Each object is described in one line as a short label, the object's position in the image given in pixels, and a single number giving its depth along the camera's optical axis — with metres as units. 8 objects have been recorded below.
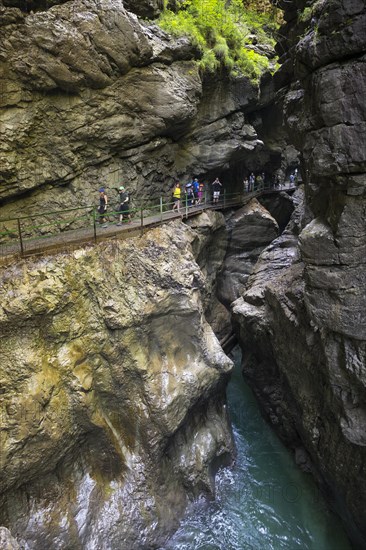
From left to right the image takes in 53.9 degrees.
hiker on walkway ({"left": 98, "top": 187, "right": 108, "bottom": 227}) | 13.26
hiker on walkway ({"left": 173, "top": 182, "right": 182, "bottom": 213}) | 15.59
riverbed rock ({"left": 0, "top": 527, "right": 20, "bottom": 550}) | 6.10
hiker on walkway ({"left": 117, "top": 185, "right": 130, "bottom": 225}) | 13.93
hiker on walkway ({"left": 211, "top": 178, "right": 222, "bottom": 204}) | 18.94
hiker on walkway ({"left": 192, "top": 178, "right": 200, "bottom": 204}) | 17.52
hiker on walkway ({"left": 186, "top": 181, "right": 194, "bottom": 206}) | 17.36
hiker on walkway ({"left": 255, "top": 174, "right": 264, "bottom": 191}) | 25.91
